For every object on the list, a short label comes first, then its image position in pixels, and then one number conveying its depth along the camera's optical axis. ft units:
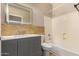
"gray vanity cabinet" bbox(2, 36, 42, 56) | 4.42
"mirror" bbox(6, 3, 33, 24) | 4.50
